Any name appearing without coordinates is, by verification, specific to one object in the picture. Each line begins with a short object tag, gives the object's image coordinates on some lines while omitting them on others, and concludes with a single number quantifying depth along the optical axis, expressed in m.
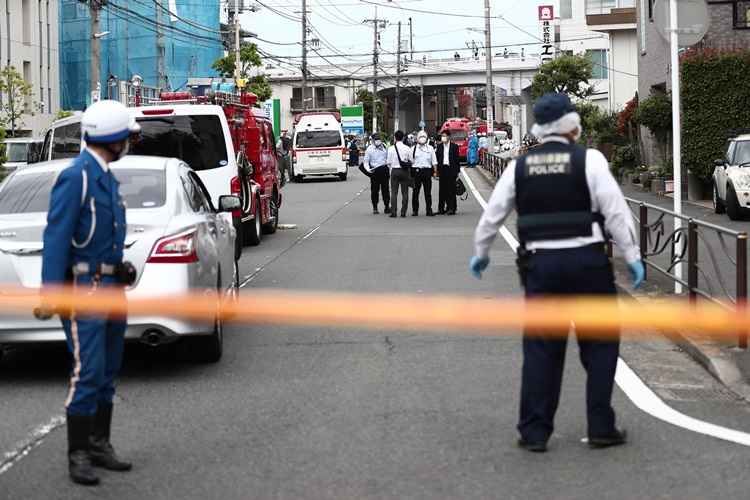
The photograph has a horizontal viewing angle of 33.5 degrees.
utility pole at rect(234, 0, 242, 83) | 52.44
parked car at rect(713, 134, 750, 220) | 22.53
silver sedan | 8.32
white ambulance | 46.19
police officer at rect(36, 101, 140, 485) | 5.96
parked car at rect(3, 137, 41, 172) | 35.08
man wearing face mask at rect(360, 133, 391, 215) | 27.19
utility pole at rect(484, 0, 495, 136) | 55.72
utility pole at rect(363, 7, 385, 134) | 105.00
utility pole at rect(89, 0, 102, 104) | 33.59
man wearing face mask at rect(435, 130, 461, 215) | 26.39
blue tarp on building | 62.44
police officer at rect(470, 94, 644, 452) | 6.38
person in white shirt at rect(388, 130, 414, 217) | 26.02
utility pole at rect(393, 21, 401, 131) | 105.59
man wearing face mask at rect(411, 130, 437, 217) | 26.17
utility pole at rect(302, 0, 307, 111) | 76.94
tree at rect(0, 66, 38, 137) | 45.47
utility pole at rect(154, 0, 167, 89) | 41.38
